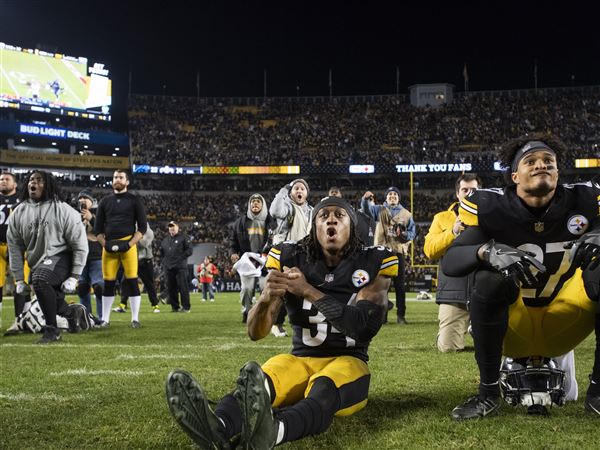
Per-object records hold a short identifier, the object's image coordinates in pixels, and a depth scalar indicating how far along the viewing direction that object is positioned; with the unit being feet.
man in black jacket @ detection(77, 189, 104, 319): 33.35
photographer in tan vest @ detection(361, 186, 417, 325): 30.54
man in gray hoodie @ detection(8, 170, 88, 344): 22.43
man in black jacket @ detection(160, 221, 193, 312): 43.65
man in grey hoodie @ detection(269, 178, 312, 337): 24.75
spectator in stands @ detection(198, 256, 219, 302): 65.67
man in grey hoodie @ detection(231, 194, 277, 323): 29.04
